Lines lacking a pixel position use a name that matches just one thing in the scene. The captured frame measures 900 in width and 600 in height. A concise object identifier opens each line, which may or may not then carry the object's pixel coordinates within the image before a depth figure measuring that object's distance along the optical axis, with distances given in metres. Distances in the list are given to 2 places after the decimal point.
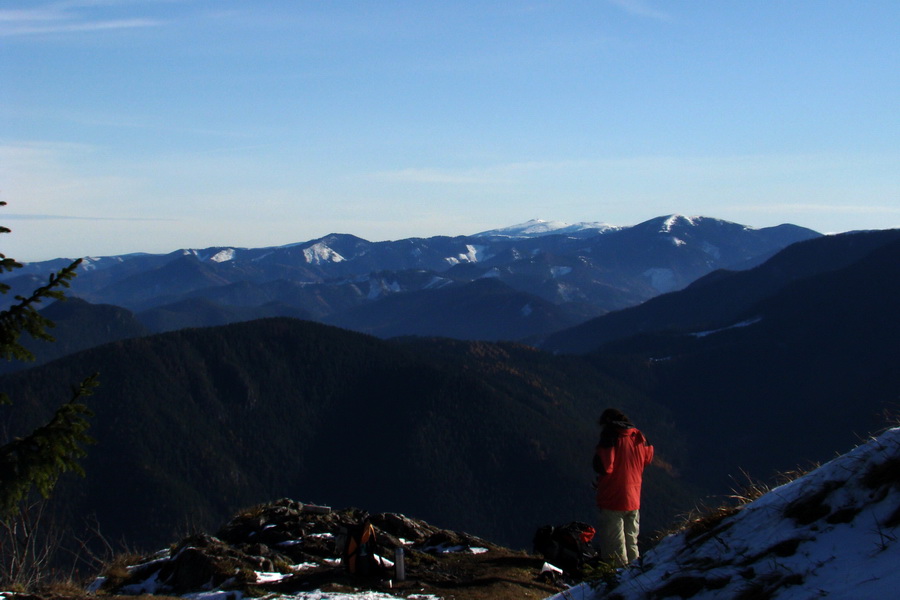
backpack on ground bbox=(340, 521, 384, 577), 16.03
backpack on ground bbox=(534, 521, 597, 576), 16.40
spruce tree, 12.09
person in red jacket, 14.66
